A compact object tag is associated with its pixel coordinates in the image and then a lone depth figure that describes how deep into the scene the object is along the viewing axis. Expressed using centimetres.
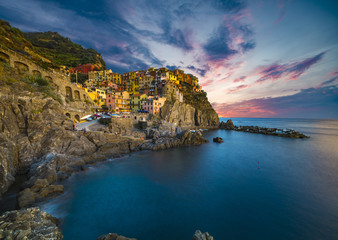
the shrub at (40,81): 2863
